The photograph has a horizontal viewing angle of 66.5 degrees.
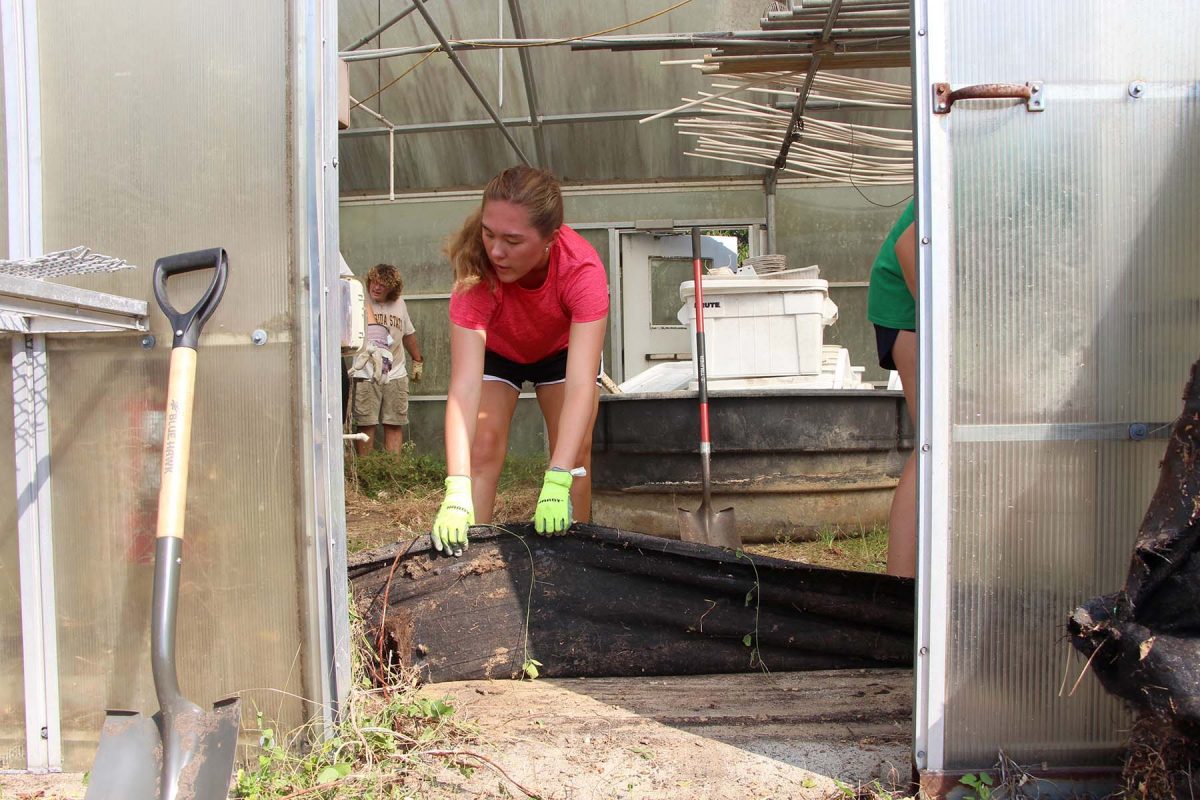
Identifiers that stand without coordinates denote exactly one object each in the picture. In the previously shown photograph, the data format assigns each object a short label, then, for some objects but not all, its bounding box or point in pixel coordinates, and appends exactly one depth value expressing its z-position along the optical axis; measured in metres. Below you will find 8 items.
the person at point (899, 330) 2.52
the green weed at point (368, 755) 1.88
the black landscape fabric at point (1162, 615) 1.43
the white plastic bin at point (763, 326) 4.81
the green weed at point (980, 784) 1.80
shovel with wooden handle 1.80
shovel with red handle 3.89
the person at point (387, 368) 7.01
